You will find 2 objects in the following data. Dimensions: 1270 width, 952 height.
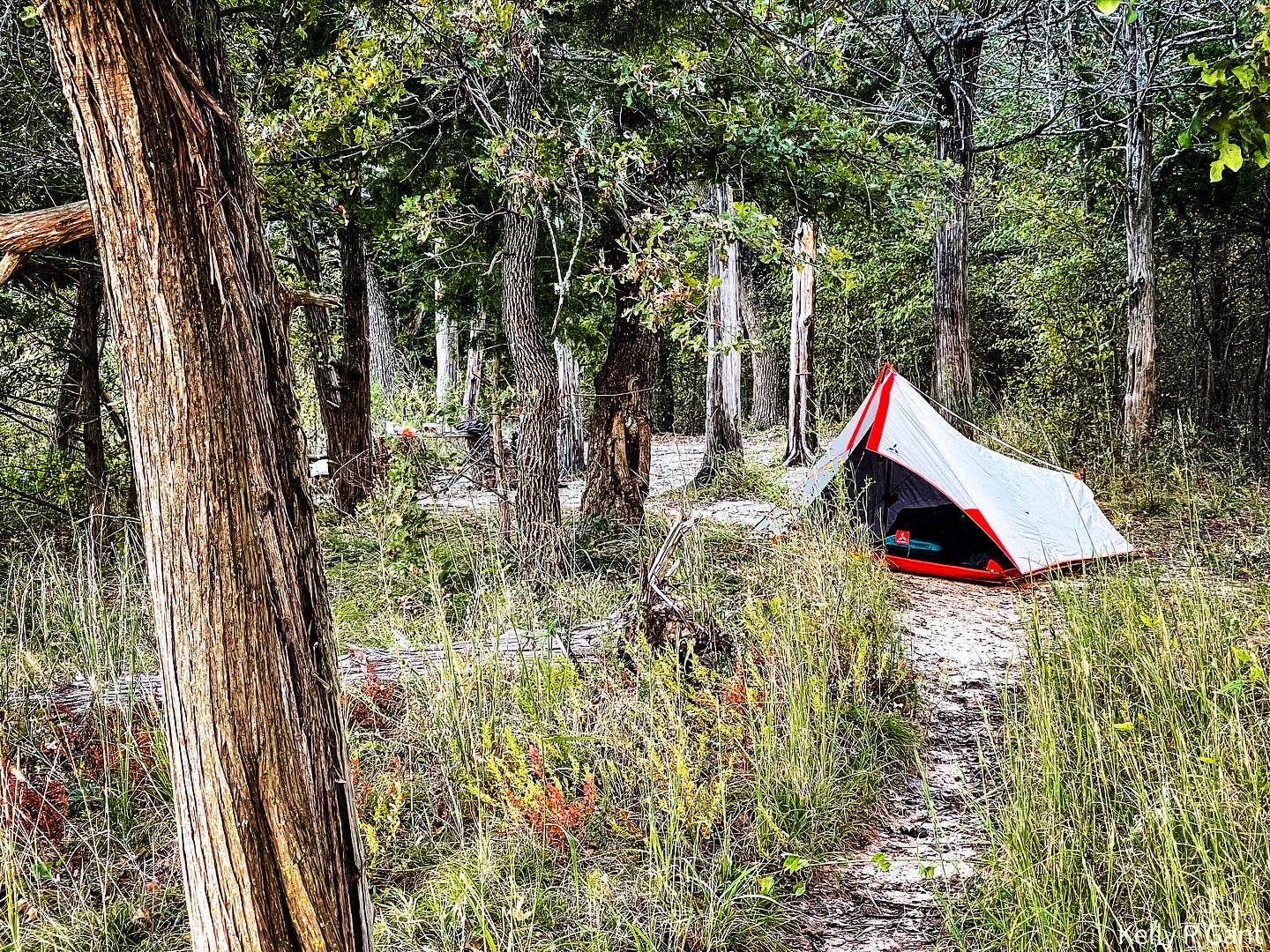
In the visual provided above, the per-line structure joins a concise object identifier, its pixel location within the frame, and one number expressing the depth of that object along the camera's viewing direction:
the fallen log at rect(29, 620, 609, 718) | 3.93
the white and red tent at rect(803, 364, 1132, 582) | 6.80
